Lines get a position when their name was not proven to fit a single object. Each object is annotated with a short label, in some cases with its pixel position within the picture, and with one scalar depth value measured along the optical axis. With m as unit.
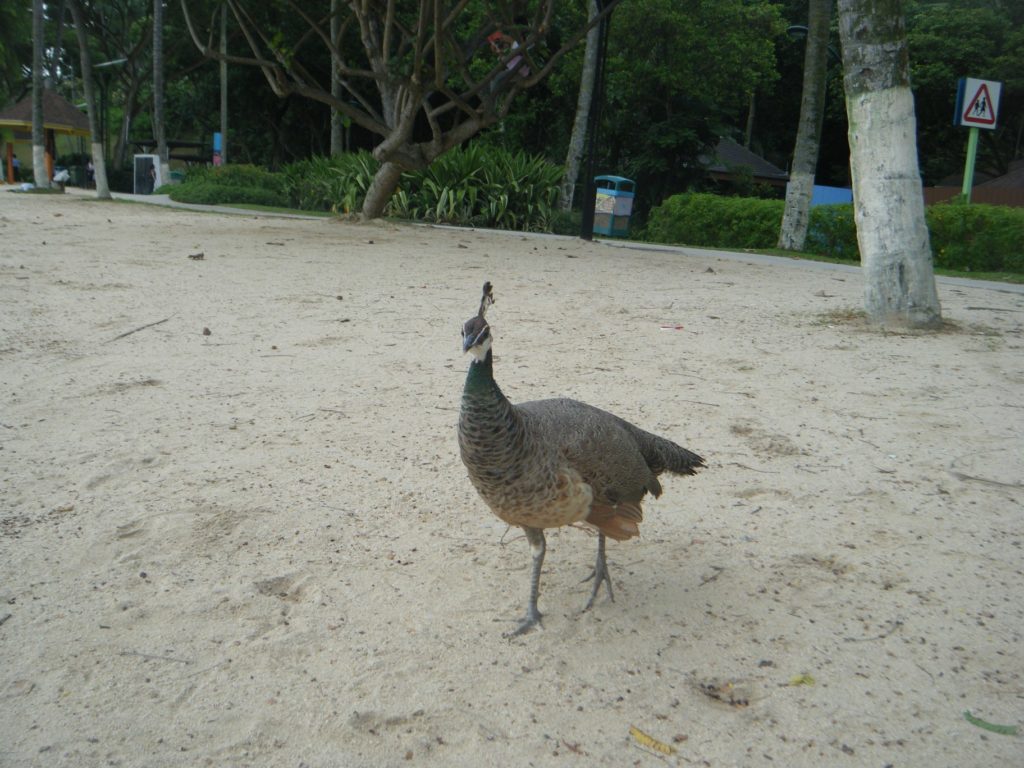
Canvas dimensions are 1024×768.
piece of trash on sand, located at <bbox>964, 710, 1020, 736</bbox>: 2.77
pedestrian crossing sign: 13.59
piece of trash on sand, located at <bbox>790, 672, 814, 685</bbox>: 3.04
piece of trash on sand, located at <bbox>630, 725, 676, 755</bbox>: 2.68
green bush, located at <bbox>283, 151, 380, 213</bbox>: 19.12
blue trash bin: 20.44
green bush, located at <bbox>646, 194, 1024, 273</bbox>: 14.18
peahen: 2.98
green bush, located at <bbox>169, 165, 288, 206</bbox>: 22.36
